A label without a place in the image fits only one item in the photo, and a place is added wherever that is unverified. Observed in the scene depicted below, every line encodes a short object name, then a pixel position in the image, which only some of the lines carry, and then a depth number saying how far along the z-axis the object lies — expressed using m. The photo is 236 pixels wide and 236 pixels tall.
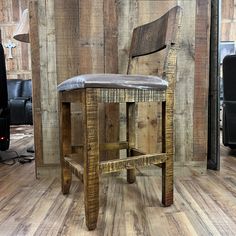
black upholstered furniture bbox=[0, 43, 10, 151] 1.81
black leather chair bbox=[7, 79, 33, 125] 3.94
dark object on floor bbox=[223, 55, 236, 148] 1.85
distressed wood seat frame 0.89
